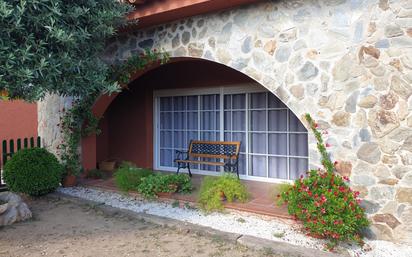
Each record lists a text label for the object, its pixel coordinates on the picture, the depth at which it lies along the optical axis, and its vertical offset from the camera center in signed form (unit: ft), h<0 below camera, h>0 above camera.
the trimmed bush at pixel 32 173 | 19.25 -2.47
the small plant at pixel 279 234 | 12.96 -3.97
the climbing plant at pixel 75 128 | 21.76 -0.01
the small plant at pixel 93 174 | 23.36 -3.07
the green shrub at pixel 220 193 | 16.08 -3.05
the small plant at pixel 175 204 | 17.16 -3.76
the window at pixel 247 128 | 20.53 -0.04
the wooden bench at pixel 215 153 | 20.99 -1.62
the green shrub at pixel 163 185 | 18.21 -2.99
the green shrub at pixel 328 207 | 11.66 -2.73
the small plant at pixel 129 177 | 19.27 -2.75
